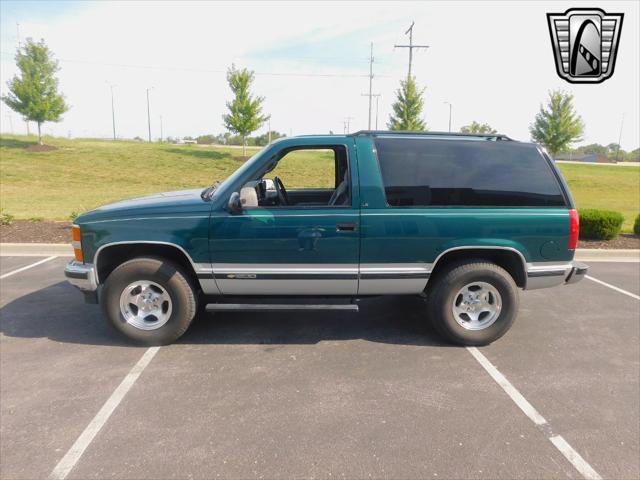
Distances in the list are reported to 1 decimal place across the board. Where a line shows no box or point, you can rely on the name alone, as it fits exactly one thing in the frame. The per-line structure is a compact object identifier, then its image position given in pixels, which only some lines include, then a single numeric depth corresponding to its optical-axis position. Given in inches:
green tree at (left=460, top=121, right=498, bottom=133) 2340.1
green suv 140.6
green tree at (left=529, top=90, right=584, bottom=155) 1182.3
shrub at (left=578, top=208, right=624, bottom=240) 312.8
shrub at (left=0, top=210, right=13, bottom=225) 334.9
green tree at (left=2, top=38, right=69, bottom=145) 1055.6
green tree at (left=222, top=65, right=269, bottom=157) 1140.5
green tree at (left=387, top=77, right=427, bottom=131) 1133.7
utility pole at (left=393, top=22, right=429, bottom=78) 1123.9
